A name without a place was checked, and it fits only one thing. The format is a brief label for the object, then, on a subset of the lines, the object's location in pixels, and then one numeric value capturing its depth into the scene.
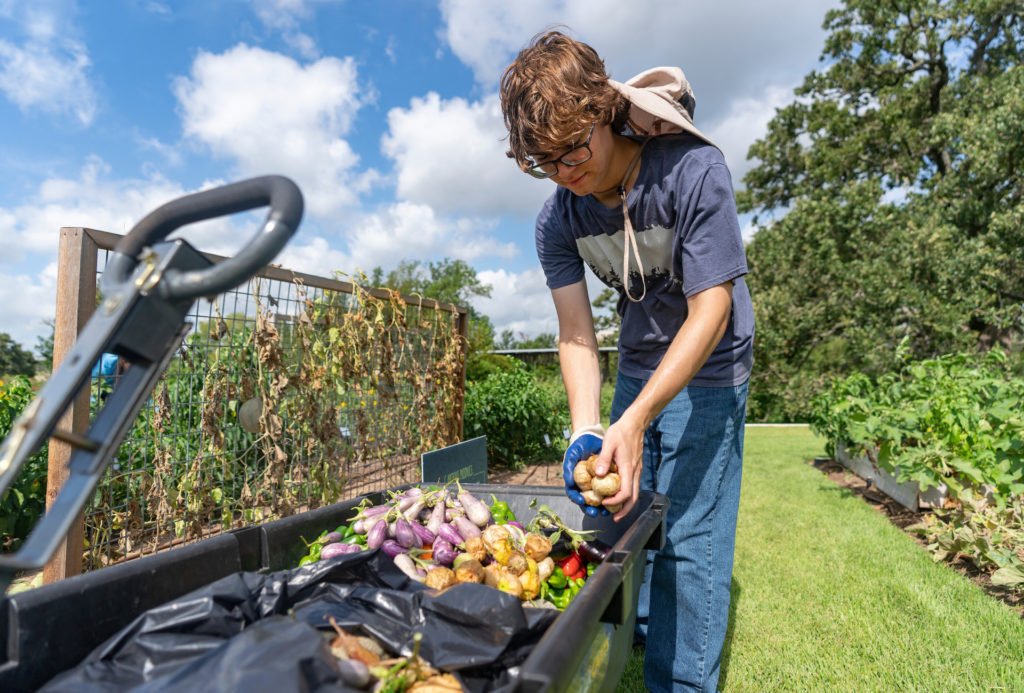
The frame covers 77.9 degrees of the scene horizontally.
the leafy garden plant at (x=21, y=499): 3.88
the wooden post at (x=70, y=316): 2.13
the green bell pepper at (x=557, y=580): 1.61
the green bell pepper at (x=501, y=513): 1.88
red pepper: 1.68
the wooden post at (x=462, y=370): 5.29
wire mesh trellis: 2.73
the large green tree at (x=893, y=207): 11.09
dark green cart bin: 0.97
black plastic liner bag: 0.81
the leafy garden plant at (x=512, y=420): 6.81
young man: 1.72
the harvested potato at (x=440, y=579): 1.39
